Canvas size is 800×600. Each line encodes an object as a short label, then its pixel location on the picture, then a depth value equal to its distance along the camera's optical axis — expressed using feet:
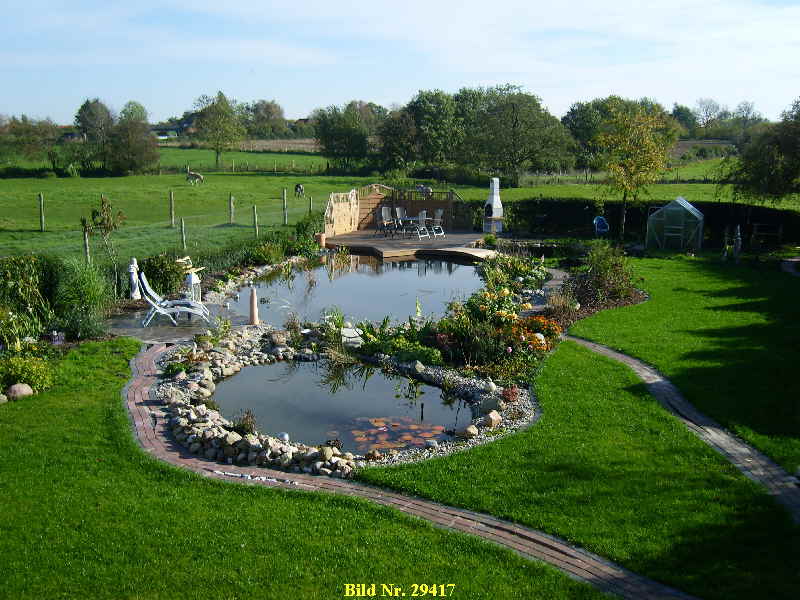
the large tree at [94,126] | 137.18
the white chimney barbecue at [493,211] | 80.02
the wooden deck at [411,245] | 68.49
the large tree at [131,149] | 135.74
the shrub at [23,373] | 28.32
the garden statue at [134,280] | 41.91
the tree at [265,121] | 263.29
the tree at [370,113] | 191.43
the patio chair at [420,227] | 78.95
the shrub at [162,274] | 47.39
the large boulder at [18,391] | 27.55
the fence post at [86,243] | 45.83
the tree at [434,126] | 162.09
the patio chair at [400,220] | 80.64
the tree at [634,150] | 71.97
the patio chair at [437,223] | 80.81
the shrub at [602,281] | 46.37
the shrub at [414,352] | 33.99
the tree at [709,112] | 336.10
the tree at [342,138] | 166.81
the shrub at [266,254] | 61.05
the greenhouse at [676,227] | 69.21
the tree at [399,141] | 158.71
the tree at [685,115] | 324.86
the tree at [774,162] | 66.44
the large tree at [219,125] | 168.55
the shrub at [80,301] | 36.06
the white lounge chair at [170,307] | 40.11
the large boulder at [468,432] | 25.86
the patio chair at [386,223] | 80.89
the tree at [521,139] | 133.90
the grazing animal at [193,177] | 125.08
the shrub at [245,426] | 25.72
